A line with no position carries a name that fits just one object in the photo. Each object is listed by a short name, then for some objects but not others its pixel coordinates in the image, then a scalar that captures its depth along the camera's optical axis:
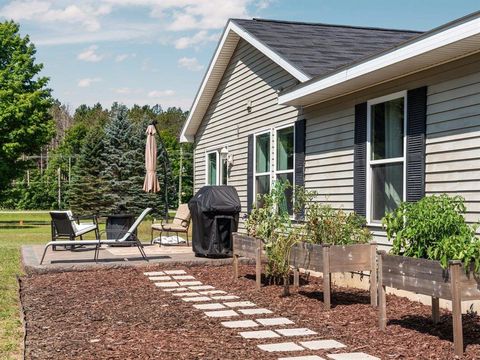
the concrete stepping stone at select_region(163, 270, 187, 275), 9.20
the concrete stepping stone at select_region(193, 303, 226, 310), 6.44
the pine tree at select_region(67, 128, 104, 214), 33.91
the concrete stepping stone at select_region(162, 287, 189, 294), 7.78
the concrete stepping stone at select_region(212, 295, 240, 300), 7.05
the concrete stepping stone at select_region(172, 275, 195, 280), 8.73
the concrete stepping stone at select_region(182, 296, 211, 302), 6.96
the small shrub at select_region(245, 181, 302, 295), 7.18
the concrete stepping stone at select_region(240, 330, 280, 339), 5.12
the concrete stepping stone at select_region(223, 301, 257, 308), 6.61
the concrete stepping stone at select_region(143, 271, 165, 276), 9.09
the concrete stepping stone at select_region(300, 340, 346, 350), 4.76
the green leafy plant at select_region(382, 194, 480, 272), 4.46
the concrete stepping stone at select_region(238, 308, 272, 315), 6.16
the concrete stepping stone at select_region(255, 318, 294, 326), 5.66
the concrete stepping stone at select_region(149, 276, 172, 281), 8.62
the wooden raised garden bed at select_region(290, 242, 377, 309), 6.35
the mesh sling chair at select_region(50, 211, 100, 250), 11.09
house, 6.14
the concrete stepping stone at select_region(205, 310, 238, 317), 6.06
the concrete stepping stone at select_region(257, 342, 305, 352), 4.70
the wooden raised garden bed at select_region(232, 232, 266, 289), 7.60
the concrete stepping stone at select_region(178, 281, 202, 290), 8.20
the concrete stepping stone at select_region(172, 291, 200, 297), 7.38
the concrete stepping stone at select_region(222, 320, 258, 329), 5.55
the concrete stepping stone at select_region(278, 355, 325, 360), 4.43
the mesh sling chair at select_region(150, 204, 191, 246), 12.97
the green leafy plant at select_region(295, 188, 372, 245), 6.79
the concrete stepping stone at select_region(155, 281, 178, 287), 8.10
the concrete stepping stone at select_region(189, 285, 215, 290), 7.84
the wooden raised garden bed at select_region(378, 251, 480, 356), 4.38
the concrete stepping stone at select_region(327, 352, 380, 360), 4.44
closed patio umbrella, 14.32
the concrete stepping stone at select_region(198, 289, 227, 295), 7.43
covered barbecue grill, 10.30
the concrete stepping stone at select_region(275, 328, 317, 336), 5.21
